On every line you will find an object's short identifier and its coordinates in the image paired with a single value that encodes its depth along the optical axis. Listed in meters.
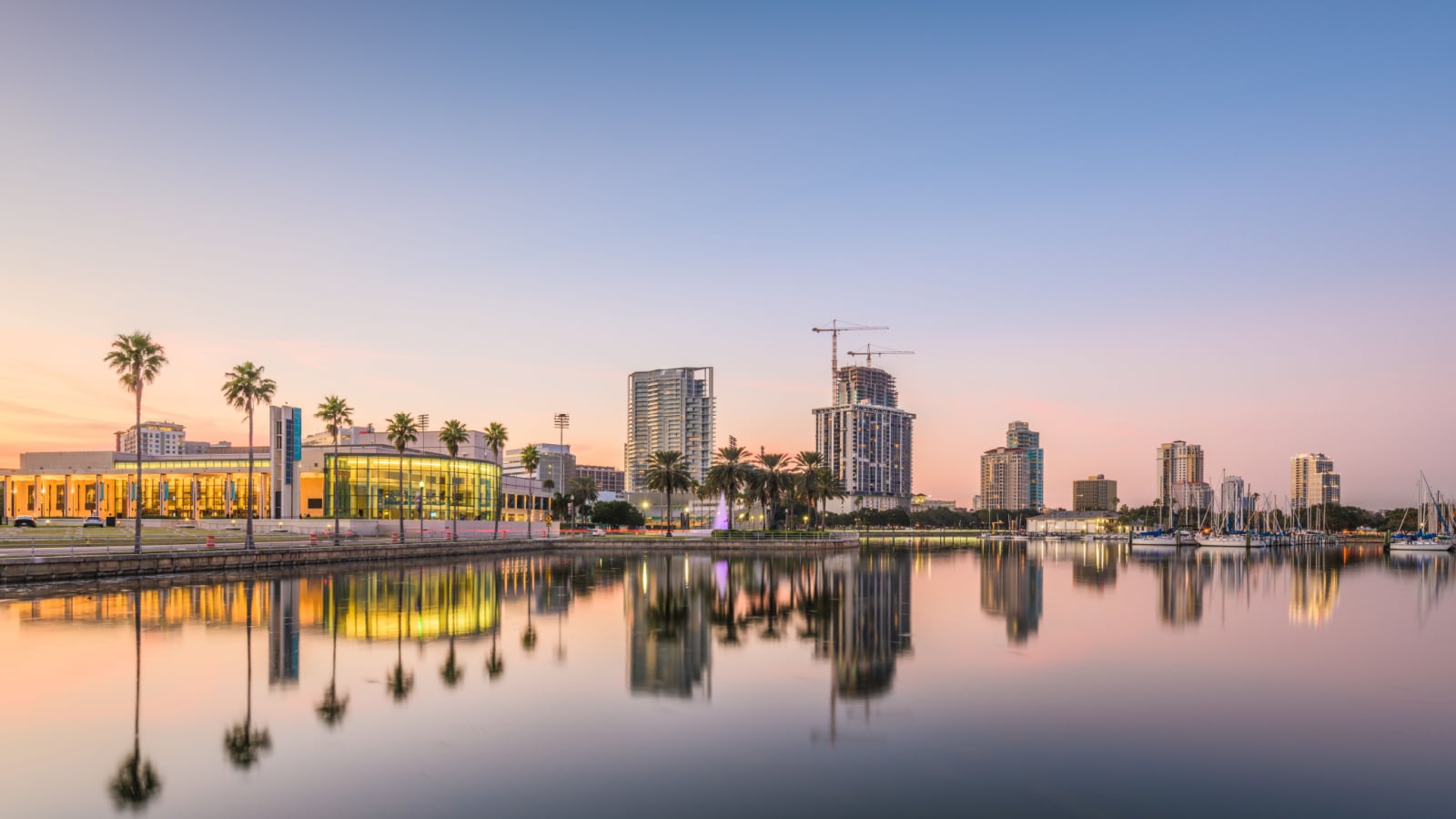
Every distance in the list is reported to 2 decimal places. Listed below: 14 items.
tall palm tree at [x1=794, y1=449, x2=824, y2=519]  110.06
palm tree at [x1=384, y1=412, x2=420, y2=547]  94.19
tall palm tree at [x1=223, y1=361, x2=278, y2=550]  64.62
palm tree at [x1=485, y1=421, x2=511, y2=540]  107.00
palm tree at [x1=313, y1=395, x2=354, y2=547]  82.75
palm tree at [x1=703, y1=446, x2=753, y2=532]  104.38
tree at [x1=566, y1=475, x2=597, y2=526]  158.75
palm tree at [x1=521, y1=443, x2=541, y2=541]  118.25
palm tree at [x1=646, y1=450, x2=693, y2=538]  107.38
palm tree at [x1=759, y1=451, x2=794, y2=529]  107.12
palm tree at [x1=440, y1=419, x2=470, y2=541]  100.00
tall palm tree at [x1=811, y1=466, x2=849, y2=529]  111.56
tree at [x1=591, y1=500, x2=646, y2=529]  166.38
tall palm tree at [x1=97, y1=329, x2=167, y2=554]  52.38
